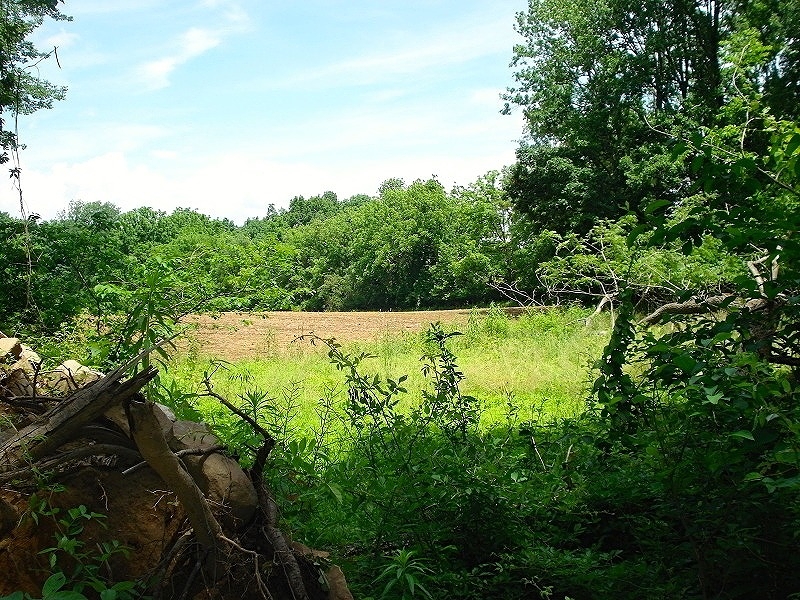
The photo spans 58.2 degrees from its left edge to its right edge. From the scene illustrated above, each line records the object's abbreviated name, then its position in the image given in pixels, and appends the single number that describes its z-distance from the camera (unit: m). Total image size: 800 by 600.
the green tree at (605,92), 25.75
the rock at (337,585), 2.97
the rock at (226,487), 2.89
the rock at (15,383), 3.14
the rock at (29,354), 4.96
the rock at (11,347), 3.75
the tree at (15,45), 13.29
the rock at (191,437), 2.85
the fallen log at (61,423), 2.40
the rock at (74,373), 4.56
